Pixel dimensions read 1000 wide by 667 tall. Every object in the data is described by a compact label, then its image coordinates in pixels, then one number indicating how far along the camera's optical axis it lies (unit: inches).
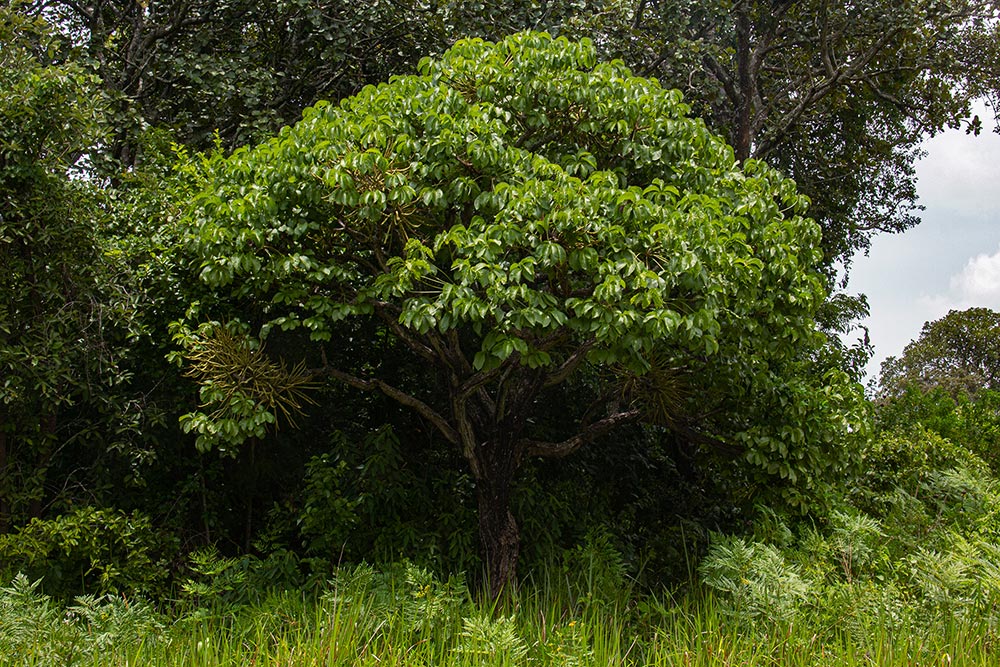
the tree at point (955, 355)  930.1
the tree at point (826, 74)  372.8
